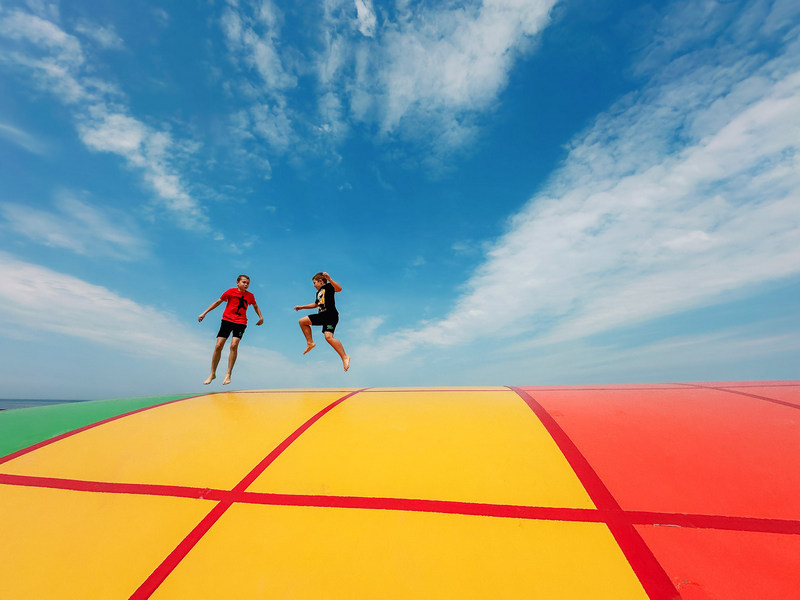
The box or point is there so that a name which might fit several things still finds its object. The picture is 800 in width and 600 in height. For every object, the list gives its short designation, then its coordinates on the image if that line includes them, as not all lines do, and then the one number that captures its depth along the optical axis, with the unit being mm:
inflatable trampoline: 1815
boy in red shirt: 6652
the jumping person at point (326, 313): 6902
